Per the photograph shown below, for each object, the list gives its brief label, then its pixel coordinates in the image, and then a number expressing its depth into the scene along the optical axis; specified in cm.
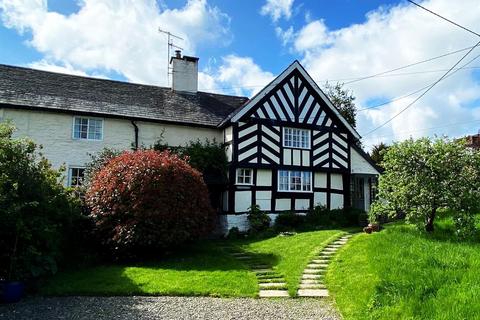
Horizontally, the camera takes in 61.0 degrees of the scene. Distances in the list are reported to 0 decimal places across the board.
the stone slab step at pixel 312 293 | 856
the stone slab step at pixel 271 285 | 929
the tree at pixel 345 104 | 3484
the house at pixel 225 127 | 1792
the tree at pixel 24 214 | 905
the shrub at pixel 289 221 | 1916
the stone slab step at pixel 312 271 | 1024
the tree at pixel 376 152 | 3405
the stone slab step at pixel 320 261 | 1104
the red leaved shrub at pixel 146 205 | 1229
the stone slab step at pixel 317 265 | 1062
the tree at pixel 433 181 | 1071
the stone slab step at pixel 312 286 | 909
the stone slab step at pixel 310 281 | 946
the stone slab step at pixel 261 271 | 1073
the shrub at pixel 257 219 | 1862
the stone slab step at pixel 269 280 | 981
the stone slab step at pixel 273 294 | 862
